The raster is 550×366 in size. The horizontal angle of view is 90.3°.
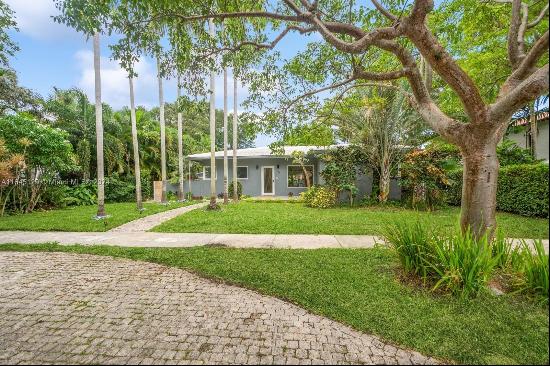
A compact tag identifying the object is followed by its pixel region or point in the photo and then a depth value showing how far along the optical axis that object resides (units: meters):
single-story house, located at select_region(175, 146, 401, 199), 19.41
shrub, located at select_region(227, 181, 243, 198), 18.35
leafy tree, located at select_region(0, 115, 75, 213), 11.27
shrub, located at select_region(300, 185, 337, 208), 13.68
